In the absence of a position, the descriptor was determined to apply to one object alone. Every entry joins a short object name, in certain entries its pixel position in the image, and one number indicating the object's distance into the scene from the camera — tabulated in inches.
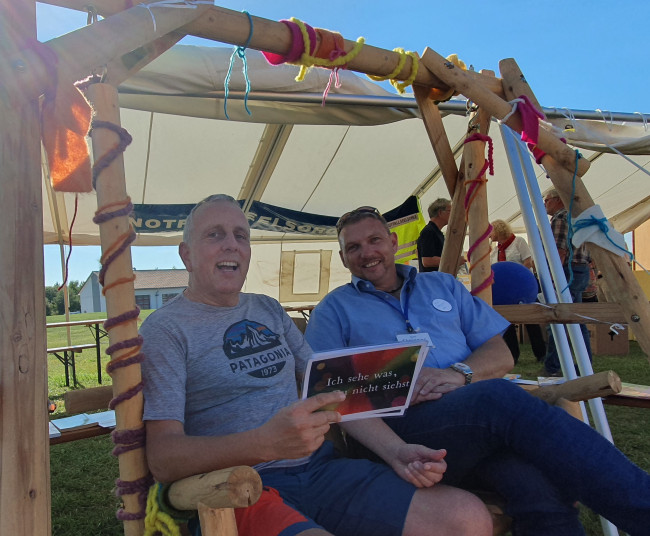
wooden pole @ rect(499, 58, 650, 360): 83.2
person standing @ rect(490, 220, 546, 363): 230.6
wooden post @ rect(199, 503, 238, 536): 43.2
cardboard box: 257.6
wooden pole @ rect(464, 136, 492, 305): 100.6
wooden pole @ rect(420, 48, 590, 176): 94.6
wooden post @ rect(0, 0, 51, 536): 44.2
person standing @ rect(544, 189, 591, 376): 191.9
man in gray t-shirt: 48.6
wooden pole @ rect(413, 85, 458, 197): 103.0
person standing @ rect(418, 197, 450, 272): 186.1
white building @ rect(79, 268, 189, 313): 1988.2
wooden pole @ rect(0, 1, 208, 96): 47.6
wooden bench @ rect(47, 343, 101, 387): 224.5
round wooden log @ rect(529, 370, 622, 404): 63.7
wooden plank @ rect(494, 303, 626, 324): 86.7
